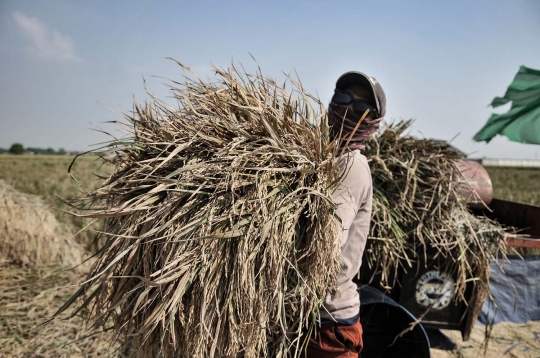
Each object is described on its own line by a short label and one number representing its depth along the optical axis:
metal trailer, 2.73
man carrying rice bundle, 1.89
